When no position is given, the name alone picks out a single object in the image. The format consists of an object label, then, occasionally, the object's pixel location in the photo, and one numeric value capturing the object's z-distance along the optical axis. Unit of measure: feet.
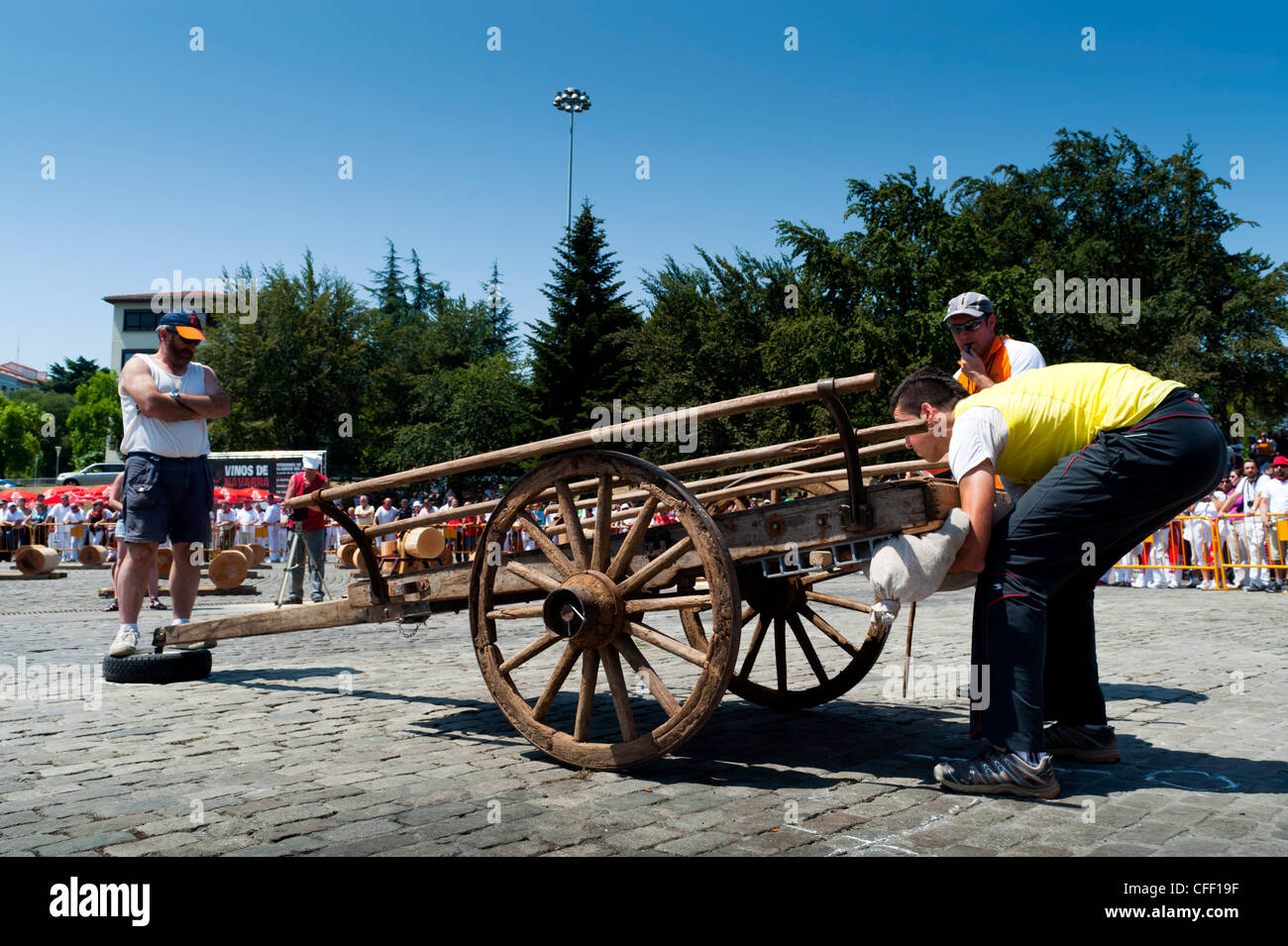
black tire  19.24
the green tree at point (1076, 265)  109.70
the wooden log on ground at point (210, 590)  42.11
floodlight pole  145.48
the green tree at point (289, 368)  159.43
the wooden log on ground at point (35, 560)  60.23
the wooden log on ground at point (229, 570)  39.42
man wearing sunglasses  15.12
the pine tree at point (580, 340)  128.57
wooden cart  11.34
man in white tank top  19.03
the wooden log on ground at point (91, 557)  68.95
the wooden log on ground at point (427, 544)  26.43
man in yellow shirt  11.03
